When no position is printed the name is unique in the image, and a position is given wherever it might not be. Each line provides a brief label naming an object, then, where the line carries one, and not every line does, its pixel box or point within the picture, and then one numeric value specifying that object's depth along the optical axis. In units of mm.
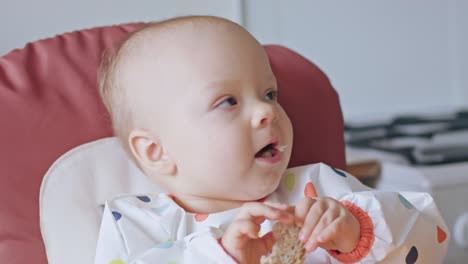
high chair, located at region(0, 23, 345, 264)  1217
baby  1156
